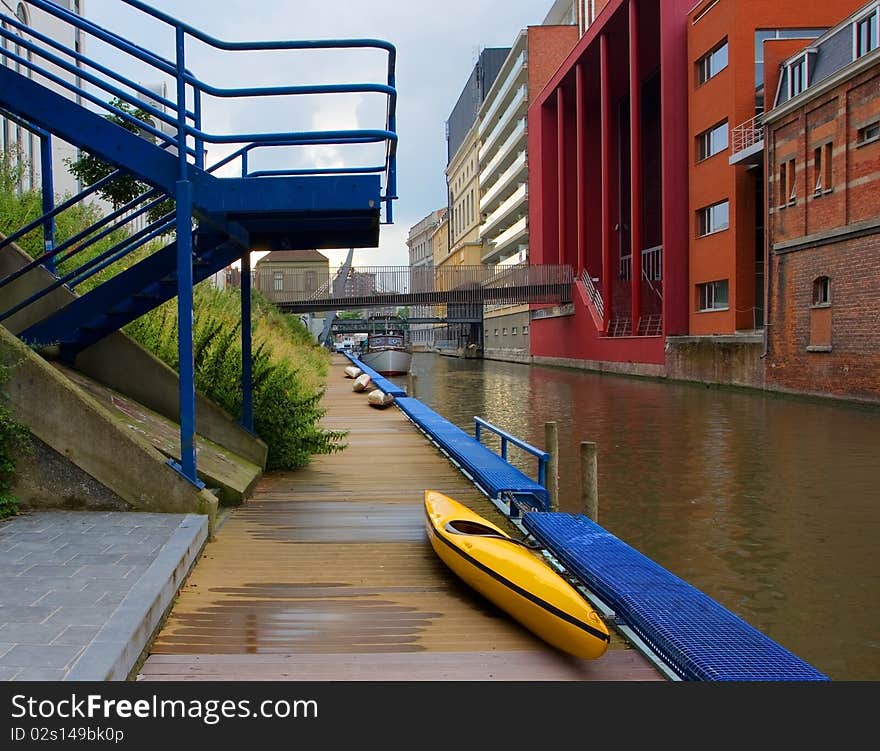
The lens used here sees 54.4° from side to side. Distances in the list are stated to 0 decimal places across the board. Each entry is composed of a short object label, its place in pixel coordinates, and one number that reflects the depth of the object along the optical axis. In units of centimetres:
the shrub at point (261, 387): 1030
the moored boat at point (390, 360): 4400
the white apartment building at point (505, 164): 6800
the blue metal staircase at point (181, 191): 704
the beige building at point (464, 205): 8981
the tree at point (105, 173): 1922
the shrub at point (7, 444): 652
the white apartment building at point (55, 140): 2891
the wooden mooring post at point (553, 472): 866
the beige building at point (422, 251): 13100
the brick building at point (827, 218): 2230
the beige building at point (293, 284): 4838
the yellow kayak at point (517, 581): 451
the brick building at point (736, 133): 3052
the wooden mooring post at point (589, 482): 811
